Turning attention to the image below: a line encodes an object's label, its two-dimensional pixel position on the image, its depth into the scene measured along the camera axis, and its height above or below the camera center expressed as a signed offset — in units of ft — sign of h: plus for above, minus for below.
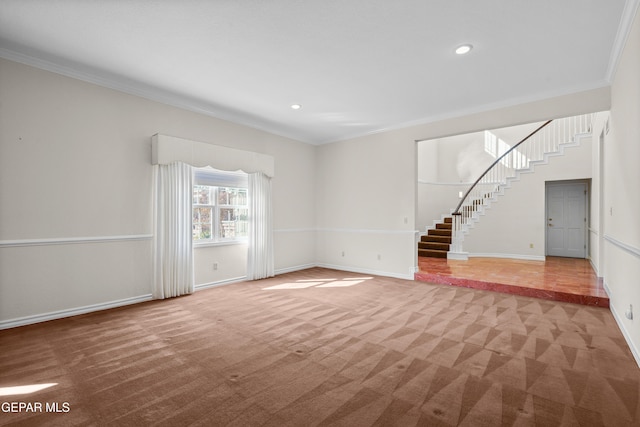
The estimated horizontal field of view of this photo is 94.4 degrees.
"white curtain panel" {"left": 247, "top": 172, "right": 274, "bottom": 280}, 18.30 -1.04
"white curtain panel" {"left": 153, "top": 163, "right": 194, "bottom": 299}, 14.20 -0.94
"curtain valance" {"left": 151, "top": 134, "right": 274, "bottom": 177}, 14.08 +3.05
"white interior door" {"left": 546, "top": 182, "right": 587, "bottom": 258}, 25.36 -0.61
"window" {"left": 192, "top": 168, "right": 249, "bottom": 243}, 16.46 +0.32
